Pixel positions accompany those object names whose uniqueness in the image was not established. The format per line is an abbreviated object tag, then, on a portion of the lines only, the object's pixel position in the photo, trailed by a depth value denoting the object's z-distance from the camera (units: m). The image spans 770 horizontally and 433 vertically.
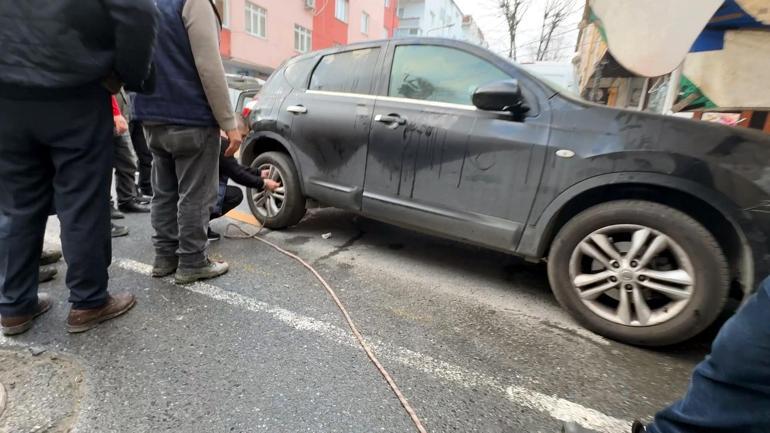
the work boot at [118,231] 3.25
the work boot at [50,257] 2.65
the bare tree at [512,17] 18.66
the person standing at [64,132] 1.59
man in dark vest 2.14
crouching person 2.96
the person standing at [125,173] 3.76
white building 37.84
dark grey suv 1.91
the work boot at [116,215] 3.64
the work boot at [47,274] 2.39
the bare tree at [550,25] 18.73
